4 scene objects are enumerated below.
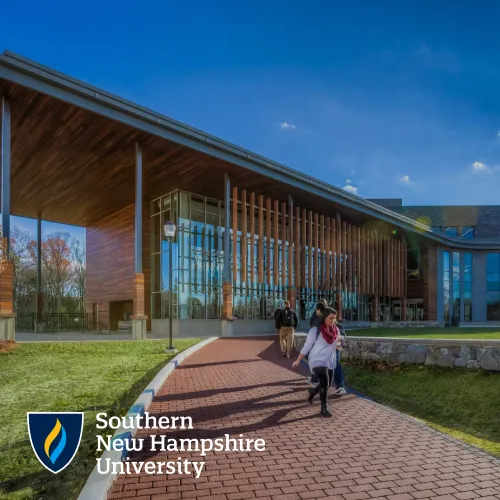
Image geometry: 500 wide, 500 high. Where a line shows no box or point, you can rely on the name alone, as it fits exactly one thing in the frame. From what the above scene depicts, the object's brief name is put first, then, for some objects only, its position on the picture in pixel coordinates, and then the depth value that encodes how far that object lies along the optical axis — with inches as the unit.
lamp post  541.6
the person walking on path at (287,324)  515.8
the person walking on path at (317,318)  288.8
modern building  740.0
